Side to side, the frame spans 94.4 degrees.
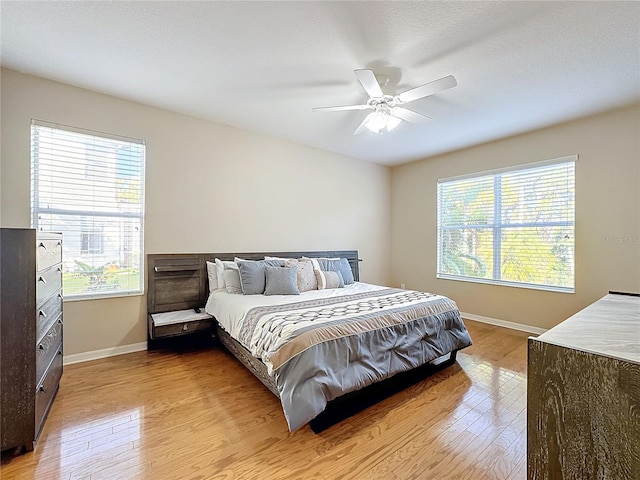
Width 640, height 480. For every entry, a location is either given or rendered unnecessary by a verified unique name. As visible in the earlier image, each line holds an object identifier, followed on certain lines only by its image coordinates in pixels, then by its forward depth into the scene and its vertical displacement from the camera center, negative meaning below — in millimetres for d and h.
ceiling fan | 2211 +1198
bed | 1907 -690
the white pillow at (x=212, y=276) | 3555 -452
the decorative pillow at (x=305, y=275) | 3625 -453
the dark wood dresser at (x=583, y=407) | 848 -510
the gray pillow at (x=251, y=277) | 3256 -433
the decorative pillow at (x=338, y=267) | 4041 -378
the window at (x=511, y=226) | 3727 +207
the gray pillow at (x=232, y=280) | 3336 -477
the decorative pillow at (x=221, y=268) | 3484 -352
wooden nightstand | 2996 -893
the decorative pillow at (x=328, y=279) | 3746 -515
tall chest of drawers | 1592 -564
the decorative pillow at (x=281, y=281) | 3270 -476
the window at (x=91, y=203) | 2779 +349
